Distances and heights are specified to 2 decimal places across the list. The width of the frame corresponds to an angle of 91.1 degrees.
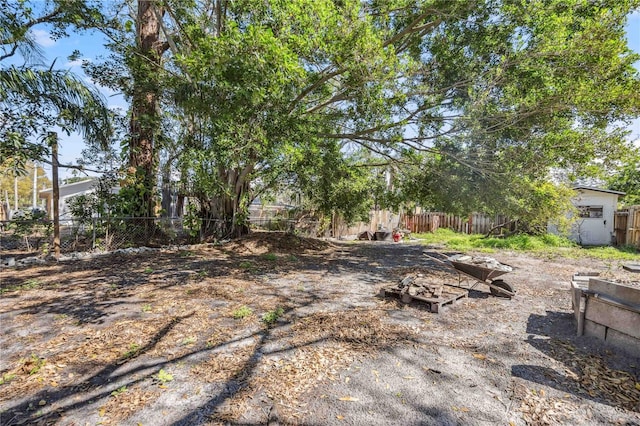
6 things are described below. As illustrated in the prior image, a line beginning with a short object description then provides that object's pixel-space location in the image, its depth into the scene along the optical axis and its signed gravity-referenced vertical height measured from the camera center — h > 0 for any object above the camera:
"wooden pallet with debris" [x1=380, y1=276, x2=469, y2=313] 4.70 -1.31
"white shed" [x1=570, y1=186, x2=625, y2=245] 14.34 +0.15
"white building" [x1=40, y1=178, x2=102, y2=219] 24.75 +0.55
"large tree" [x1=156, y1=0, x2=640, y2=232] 5.68 +2.68
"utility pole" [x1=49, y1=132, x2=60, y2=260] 6.56 +0.12
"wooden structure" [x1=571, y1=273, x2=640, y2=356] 3.26 -1.05
